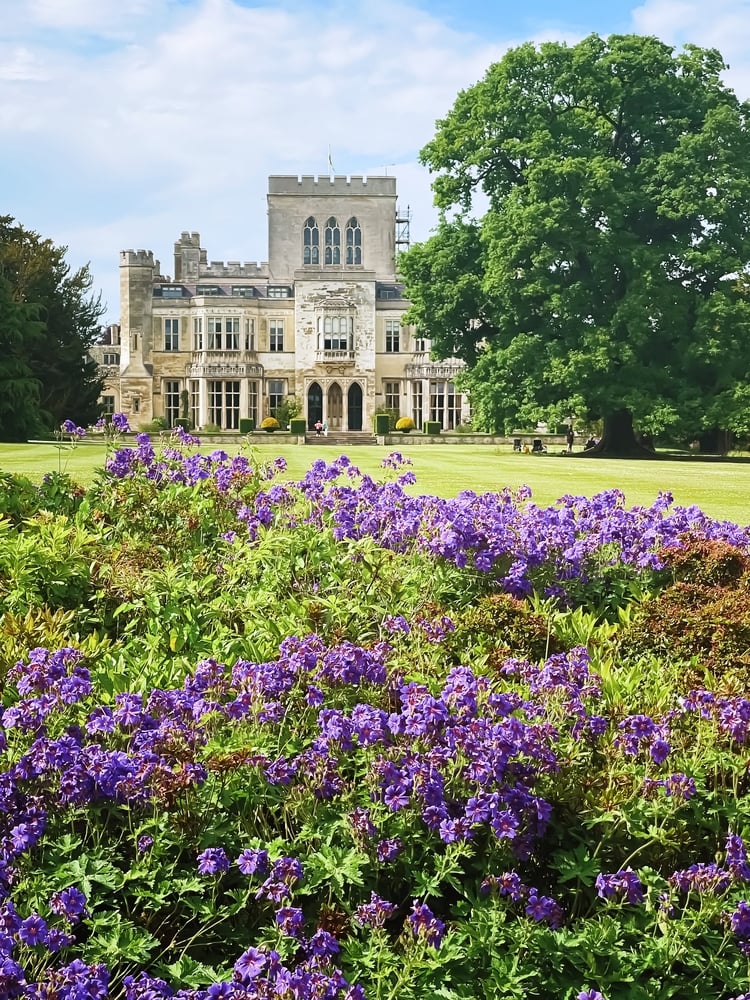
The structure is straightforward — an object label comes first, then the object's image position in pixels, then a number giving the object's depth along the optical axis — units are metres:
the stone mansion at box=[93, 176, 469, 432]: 58.53
